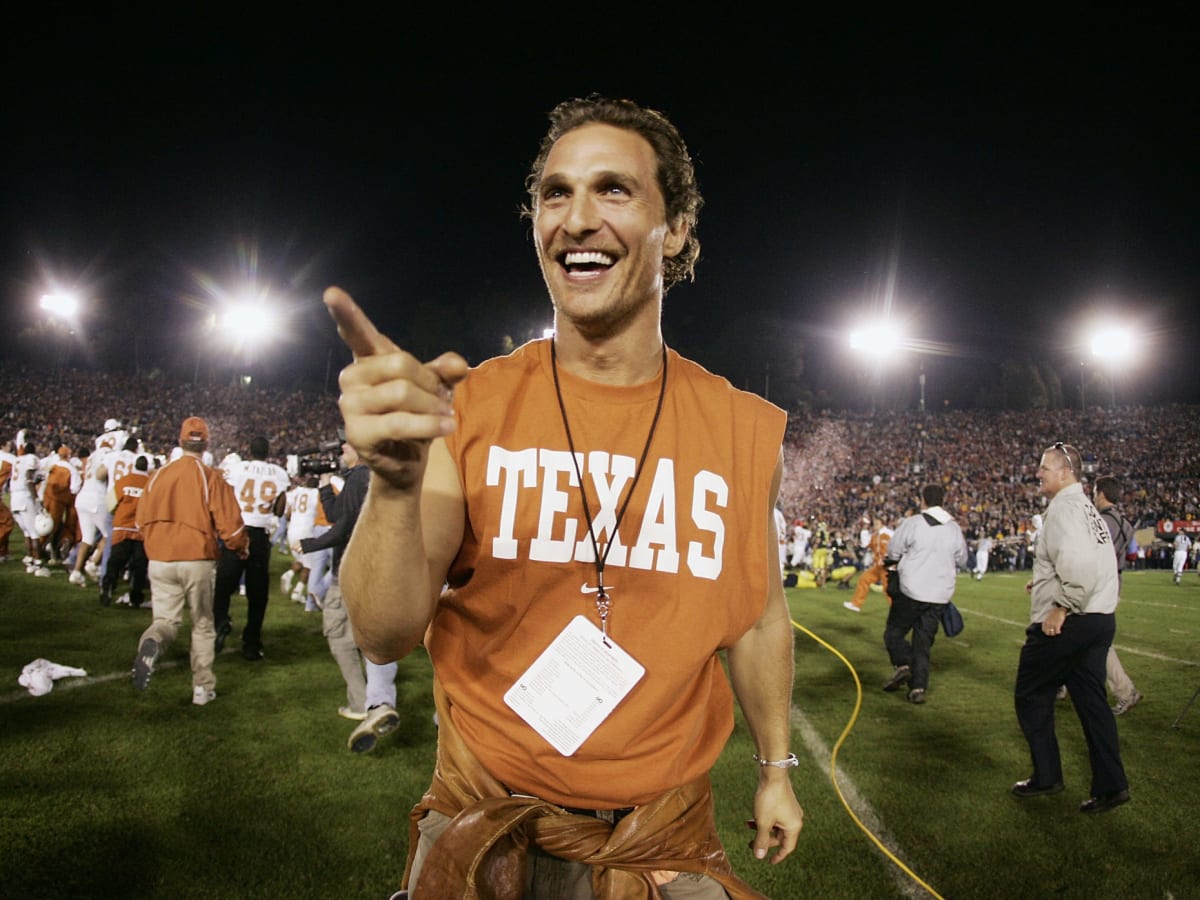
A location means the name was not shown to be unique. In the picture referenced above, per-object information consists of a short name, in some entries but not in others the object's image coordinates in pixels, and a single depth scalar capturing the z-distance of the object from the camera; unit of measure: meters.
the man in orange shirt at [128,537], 9.97
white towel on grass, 6.30
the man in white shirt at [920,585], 8.31
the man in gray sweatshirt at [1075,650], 5.29
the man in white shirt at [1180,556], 23.12
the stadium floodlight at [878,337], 55.16
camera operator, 5.61
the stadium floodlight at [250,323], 54.44
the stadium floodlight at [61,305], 51.67
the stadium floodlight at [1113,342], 53.28
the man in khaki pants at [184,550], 6.47
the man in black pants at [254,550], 8.27
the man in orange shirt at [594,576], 1.49
